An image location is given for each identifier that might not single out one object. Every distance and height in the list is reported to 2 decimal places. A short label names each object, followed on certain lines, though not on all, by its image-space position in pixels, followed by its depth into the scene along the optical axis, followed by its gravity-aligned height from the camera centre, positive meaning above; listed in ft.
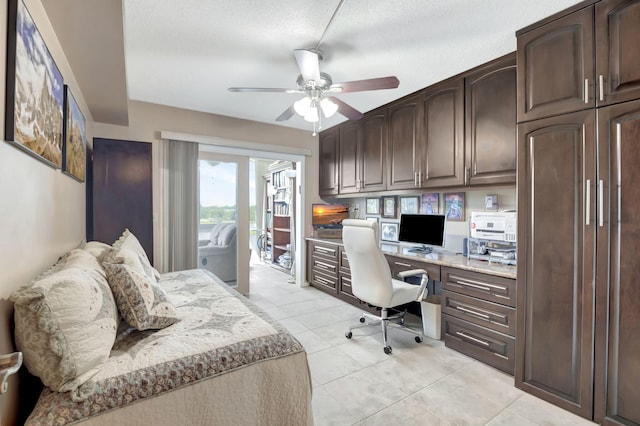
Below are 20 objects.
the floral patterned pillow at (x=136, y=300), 4.47 -1.38
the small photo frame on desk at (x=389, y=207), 12.84 +0.27
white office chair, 8.00 -1.81
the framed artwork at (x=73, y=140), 5.82 +1.67
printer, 7.95 -0.68
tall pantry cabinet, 5.15 +0.06
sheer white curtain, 11.25 +0.30
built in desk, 7.06 -2.33
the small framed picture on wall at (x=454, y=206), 10.15 +0.25
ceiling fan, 6.41 +3.01
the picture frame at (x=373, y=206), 13.65 +0.33
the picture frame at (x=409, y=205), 11.75 +0.34
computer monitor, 10.06 -0.63
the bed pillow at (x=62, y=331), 3.15 -1.37
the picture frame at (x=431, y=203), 10.93 +0.39
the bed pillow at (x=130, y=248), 5.69 -0.78
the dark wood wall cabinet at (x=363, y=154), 11.80 +2.59
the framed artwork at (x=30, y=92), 3.30 +1.64
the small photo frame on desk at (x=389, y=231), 12.80 -0.82
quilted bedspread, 3.21 -1.97
